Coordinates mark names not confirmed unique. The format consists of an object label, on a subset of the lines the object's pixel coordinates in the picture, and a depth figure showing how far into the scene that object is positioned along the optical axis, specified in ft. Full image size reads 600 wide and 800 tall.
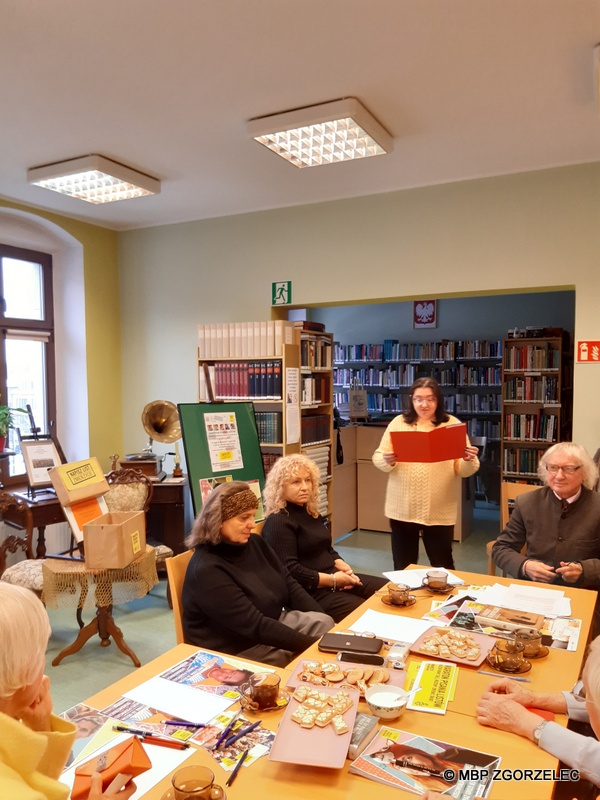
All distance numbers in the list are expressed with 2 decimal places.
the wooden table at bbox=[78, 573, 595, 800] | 4.21
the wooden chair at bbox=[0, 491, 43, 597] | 12.53
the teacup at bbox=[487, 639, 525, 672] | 5.89
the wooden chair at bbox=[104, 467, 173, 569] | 14.52
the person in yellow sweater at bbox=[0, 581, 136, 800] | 3.47
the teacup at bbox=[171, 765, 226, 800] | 3.90
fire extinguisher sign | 13.64
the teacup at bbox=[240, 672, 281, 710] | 5.17
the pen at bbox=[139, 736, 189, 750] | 4.70
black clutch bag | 6.24
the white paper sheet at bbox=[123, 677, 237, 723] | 5.16
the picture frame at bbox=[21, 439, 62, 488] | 15.34
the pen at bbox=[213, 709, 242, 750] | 4.73
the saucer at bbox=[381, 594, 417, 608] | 7.66
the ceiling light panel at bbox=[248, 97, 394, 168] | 10.58
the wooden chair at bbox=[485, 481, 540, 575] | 12.21
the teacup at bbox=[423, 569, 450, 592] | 8.16
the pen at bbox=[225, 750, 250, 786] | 4.31
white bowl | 5.02
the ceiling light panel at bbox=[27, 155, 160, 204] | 13.33
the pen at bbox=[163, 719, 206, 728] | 4.97
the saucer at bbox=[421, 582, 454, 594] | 8.19
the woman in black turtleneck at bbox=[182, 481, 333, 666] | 7.41
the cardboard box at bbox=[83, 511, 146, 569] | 11.37
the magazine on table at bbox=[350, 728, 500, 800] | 4.24
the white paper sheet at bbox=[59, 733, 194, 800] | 4.28
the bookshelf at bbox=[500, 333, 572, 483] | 20.92
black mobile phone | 5.98
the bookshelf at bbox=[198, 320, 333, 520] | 15.66
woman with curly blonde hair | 9.73
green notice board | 13.94
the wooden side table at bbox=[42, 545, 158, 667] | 11.51
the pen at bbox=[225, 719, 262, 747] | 4.74
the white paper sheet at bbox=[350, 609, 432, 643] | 6.69
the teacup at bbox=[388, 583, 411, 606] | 7.62
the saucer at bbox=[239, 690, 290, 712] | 5.17
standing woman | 11.81
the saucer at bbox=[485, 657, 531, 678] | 5.88
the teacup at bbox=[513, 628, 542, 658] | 6.24
